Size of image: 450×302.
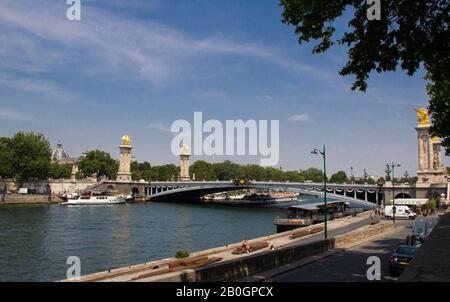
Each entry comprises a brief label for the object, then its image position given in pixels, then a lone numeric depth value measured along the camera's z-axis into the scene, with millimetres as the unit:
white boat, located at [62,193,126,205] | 97119
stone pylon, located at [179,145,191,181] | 146000
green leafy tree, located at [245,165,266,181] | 191962
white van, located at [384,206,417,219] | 51966
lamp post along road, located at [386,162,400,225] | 47622
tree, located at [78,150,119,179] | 140375
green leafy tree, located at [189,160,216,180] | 170500
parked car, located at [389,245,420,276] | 16656
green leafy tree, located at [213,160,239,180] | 178250
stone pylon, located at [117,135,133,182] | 136500
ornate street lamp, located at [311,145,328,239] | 31227
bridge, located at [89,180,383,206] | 79000
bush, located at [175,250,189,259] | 28078
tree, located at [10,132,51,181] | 106500
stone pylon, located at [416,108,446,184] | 78562
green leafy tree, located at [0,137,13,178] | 105375
